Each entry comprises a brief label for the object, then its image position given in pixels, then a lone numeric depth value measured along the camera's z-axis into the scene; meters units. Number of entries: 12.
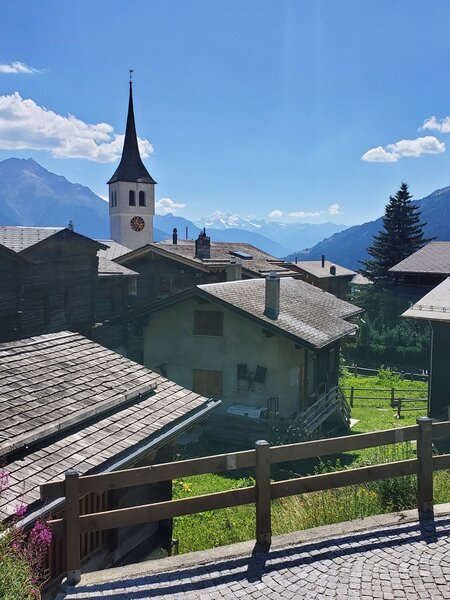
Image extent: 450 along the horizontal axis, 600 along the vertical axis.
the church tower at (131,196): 64.19
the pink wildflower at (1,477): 4.92
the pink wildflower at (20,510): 5.18
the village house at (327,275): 57.91
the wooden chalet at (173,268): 34.47
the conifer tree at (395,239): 53.16
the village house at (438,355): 20.61
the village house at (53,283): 23.84
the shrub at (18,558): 4.07
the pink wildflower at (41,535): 4.77
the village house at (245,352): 21.05
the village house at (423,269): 44.09
